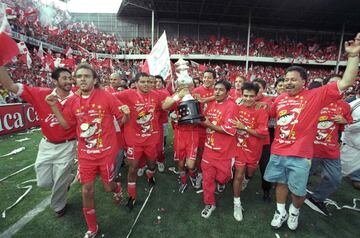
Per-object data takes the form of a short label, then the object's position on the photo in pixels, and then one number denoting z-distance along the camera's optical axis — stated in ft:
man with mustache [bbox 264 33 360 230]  9.89
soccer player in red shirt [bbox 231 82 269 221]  11.85
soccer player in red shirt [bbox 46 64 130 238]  9.72
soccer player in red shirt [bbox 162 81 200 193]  13.50
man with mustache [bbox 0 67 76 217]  10.91
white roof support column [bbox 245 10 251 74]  87.44
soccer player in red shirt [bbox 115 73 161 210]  12.44
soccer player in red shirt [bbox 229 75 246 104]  16.19
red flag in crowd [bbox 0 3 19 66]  8.79
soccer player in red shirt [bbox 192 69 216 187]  15.10
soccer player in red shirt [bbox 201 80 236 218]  11.60
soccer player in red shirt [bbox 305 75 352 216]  12.00
